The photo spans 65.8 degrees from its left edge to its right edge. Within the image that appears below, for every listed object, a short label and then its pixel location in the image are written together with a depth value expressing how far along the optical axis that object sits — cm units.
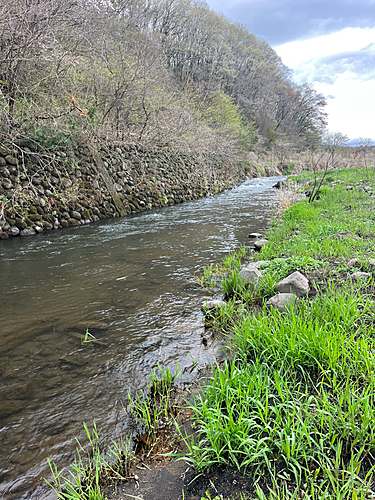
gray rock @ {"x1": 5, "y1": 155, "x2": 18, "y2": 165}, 737
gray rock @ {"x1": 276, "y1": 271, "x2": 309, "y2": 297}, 308
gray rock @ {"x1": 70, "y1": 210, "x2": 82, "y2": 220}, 842
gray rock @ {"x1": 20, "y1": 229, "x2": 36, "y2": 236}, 716
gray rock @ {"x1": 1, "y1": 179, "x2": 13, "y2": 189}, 712
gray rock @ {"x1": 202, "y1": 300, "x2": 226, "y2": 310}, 324
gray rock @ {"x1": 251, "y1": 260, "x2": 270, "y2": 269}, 404
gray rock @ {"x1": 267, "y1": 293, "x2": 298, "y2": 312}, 277
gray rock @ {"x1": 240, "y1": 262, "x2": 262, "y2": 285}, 358
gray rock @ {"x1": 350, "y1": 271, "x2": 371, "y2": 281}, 299
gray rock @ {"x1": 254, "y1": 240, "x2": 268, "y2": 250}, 548
